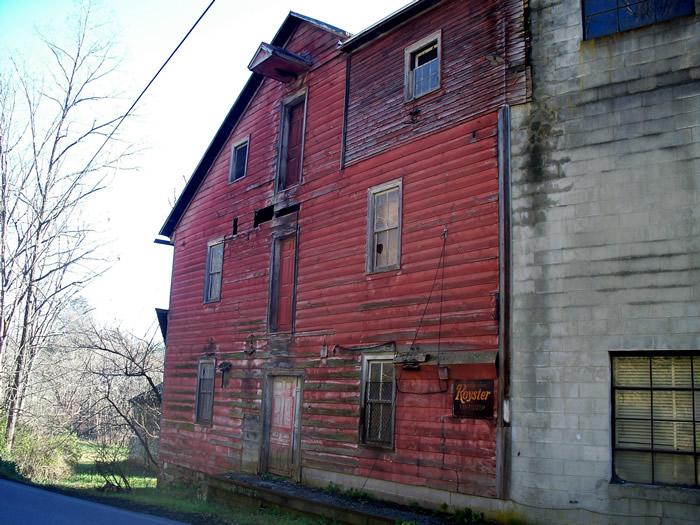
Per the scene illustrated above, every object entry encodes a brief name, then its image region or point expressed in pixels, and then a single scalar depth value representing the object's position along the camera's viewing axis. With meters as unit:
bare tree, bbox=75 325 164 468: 24.91
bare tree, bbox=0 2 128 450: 24.19
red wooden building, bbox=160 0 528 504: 10.67
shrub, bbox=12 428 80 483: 21.36
